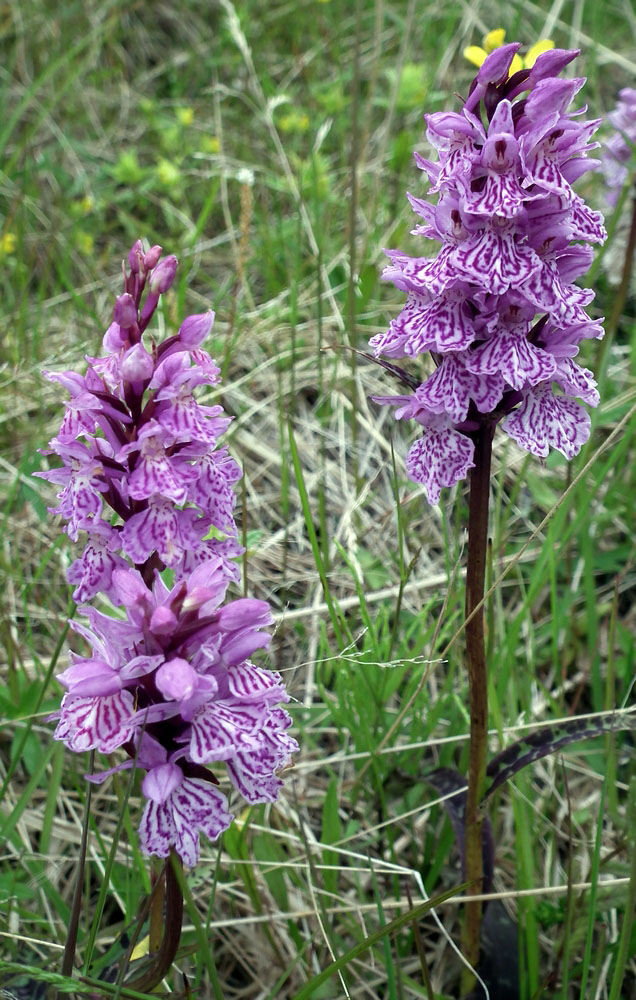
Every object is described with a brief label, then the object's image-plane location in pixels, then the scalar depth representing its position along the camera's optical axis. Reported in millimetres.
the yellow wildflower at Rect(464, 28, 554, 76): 323
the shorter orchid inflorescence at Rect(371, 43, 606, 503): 282
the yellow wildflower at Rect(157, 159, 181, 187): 548
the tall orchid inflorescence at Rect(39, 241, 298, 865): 266
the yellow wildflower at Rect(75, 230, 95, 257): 546
